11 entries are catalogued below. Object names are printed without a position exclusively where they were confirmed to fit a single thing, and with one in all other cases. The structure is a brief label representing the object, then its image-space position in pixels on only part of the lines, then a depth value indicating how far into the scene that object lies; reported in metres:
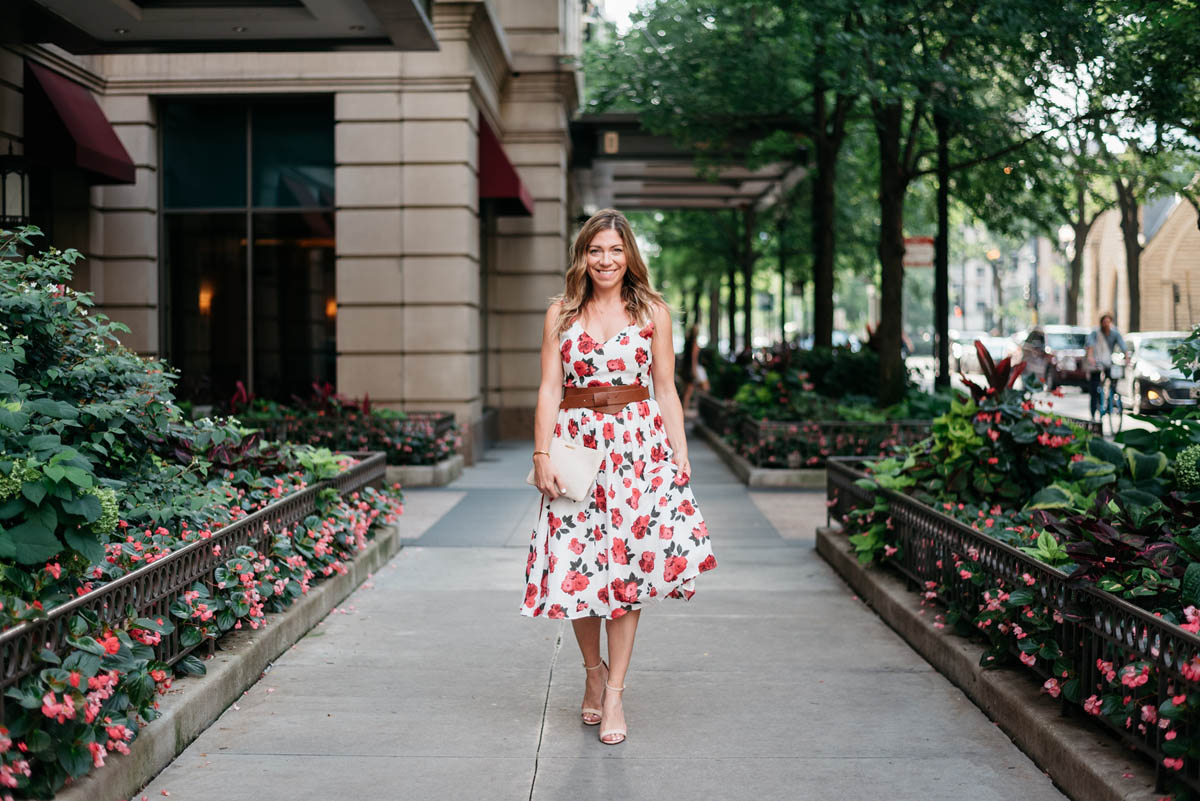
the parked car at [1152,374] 24.00
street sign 19.93
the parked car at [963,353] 49.82
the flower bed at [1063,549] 4.17
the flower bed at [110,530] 3.93
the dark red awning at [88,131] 13.07
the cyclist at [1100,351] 24.12
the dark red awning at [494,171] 17.22
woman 5.18
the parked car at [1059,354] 35.19
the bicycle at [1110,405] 23.69
